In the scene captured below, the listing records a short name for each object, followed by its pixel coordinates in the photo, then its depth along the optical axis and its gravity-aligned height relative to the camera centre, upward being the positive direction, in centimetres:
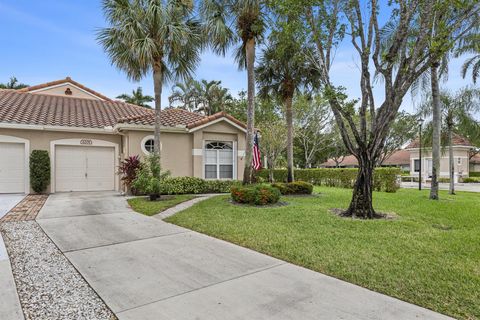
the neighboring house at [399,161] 4675 +20
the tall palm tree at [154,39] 1107 +511
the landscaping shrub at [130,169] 1279 -29
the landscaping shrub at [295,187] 1374 -124
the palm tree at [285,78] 1442 +455
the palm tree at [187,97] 3256 +786
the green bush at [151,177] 1107 -58
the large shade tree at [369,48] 800 +342
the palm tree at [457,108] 1812 +347
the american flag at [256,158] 1319 +20
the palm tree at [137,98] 3532 +814
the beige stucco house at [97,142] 1343 +108
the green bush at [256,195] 1061 -123
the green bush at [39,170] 1312 -33
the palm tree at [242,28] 1177 +568
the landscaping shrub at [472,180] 3094 -200
